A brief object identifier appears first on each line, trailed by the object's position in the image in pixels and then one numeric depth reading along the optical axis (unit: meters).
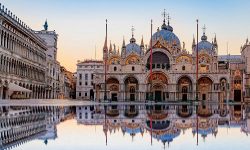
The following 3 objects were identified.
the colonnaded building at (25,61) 46.59
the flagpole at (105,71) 70.71
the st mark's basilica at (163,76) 75.25
